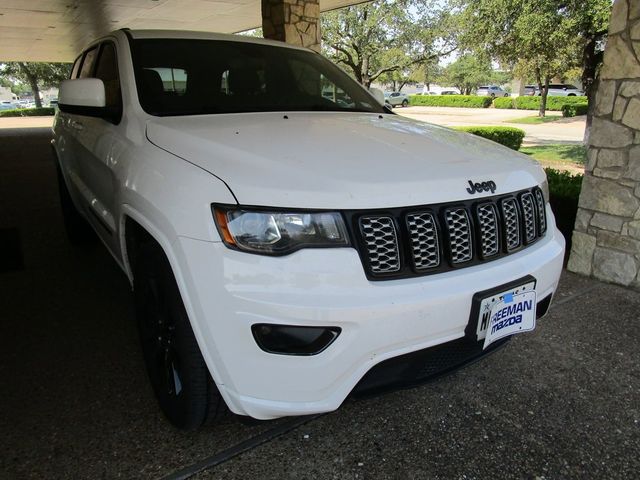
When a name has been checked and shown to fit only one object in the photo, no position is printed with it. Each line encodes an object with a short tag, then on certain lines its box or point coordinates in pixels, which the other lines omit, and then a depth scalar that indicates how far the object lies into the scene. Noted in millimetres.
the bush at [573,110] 26594
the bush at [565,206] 4703
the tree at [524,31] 10375
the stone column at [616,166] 3600
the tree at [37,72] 41344
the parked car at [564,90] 47612
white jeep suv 1618
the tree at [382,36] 17438
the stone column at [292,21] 7266
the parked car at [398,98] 41438
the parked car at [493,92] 54631
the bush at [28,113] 35688
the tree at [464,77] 59731
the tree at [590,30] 9977
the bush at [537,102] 33375
